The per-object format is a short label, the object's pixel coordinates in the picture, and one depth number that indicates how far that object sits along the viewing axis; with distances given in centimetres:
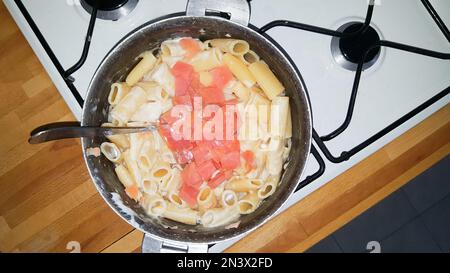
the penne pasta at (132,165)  78
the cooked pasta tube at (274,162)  77
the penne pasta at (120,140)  78
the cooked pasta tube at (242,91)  80
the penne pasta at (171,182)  79
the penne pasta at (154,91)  79
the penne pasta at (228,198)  79
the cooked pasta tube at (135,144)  78
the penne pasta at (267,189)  77
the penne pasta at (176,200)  79
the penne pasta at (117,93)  77
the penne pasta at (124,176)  78
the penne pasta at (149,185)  78
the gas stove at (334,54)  81
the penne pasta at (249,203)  77
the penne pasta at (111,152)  77
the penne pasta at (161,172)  78
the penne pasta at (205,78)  80
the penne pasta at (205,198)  78
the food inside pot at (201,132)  77
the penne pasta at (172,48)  78
